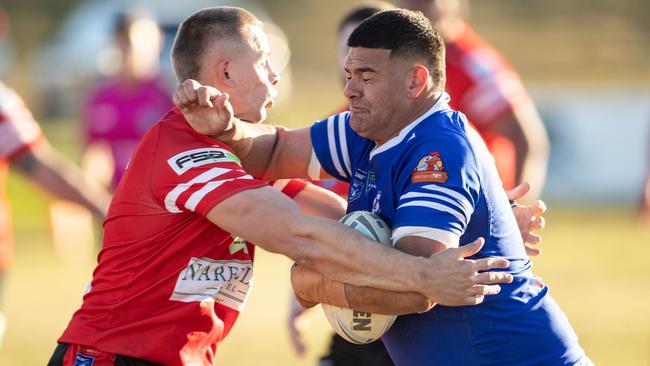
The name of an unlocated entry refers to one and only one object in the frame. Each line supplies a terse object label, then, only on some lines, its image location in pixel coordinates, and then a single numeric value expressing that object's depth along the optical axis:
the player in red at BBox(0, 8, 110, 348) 13.20
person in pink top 21.58
